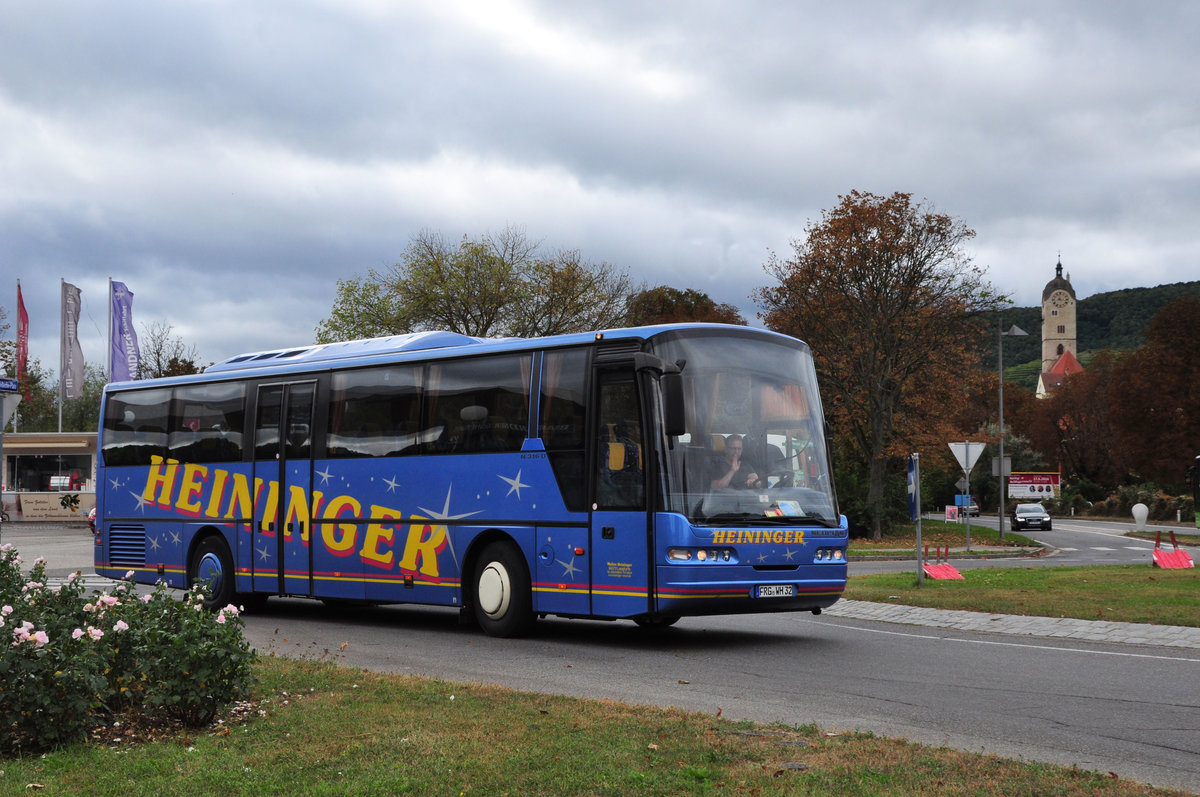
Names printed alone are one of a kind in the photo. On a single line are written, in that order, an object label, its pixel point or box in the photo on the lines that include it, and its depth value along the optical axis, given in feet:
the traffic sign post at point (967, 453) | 83.56
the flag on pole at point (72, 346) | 169.99
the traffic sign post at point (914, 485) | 62.75
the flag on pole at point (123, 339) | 156.97
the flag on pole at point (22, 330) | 179.63
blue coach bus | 41.65
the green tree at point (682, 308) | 223.71
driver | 41.81
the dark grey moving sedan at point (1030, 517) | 212.15
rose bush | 23.16
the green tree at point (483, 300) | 183.52
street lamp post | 155.55
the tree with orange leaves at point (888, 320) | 157.58
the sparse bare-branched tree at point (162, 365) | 232.12
